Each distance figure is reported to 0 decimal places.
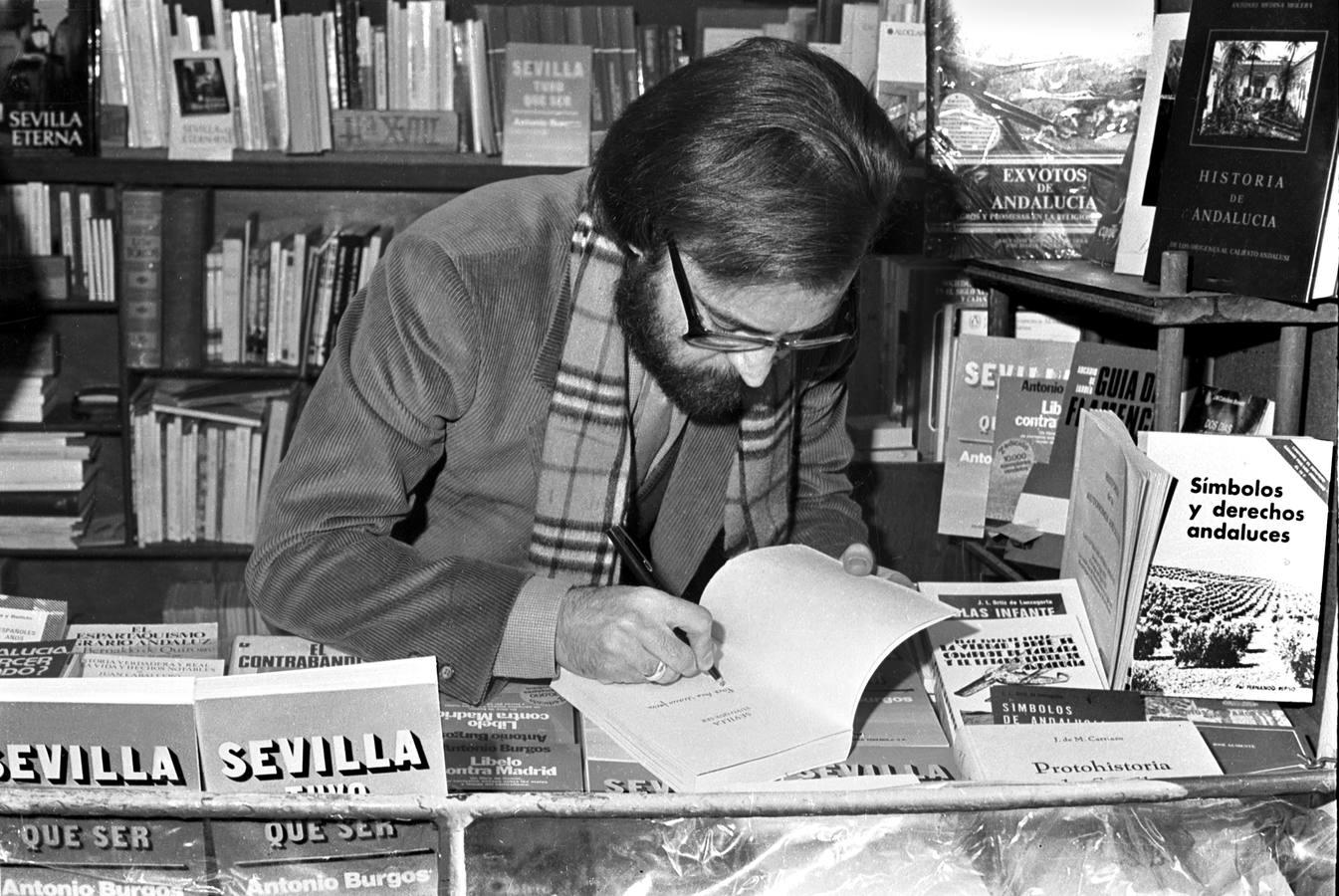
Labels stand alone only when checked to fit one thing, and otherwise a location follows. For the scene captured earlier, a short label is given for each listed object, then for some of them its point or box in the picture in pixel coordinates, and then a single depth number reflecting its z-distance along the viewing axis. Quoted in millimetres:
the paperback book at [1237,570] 1297
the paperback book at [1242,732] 1062
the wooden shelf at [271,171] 2723
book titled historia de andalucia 1402
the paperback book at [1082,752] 968
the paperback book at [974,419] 2008
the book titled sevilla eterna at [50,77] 2645
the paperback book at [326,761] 758
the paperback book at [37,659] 1018
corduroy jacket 1236
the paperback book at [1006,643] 1188
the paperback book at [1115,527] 1217
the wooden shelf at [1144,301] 1495
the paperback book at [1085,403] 1877
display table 750
